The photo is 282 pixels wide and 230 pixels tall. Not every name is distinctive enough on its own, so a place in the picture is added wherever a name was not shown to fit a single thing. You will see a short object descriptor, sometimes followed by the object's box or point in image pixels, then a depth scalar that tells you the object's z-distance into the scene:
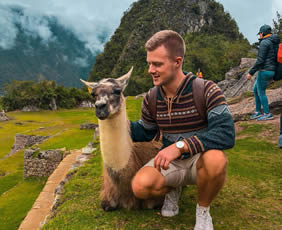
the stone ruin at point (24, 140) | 17.31
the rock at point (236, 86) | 12.67
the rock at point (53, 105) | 45.37
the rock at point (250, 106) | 6.61
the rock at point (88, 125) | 15.60
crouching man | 1.95
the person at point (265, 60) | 5.21
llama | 2.38
